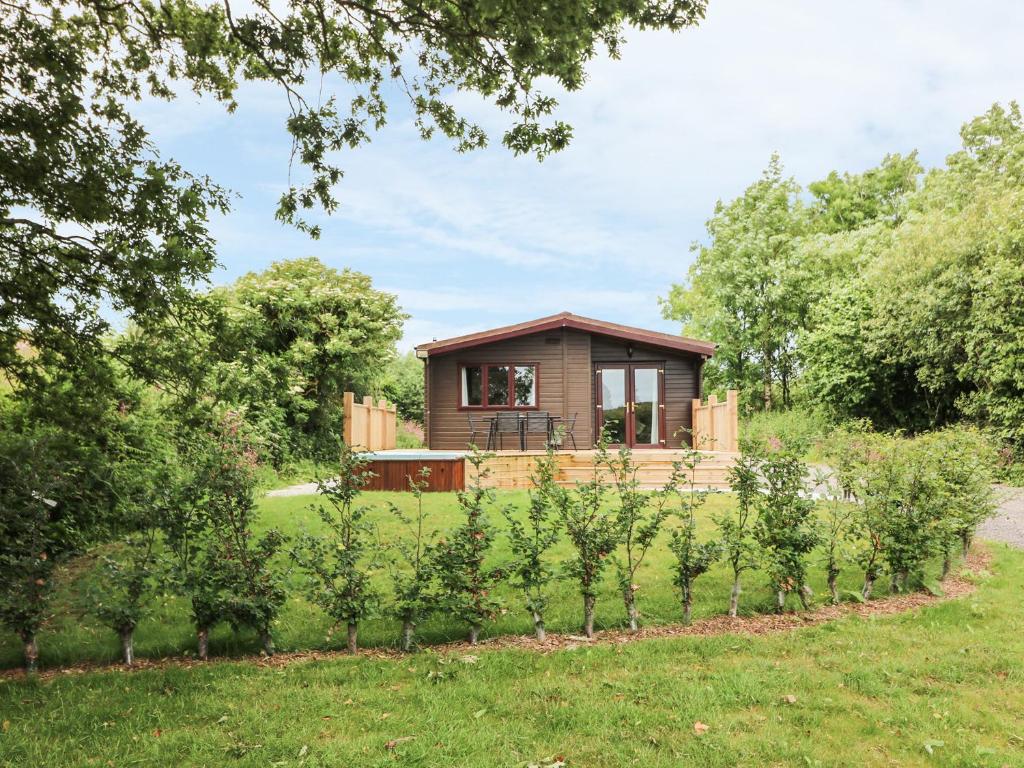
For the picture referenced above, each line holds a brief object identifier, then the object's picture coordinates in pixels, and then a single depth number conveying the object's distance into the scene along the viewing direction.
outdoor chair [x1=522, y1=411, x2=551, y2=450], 14.92
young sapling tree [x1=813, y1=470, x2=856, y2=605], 5.05
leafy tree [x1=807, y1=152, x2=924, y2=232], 27.17
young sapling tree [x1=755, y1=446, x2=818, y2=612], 4.91
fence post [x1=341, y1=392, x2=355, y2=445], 12.11
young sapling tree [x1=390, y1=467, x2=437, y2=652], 4.28
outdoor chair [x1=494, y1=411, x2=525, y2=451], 15.13
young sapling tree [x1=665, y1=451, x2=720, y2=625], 4.76
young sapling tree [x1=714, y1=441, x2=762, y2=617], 4.92
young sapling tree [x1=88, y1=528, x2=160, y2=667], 4.17
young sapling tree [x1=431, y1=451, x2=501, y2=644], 4.35
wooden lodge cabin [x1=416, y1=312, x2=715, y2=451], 15.29
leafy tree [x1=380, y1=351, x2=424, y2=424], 26.93
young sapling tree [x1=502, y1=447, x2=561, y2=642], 4.41
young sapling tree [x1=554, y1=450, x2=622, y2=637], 4.54
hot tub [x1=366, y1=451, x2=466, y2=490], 11.15
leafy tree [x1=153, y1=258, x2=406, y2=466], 14.63
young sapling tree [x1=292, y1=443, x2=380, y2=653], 4.28
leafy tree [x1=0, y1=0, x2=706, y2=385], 5.02
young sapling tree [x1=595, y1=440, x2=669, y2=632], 4.65
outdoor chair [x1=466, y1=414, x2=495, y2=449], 15.38
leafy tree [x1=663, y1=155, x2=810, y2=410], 24.53
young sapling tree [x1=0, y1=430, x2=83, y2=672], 4.07
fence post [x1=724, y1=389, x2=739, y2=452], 12.86
